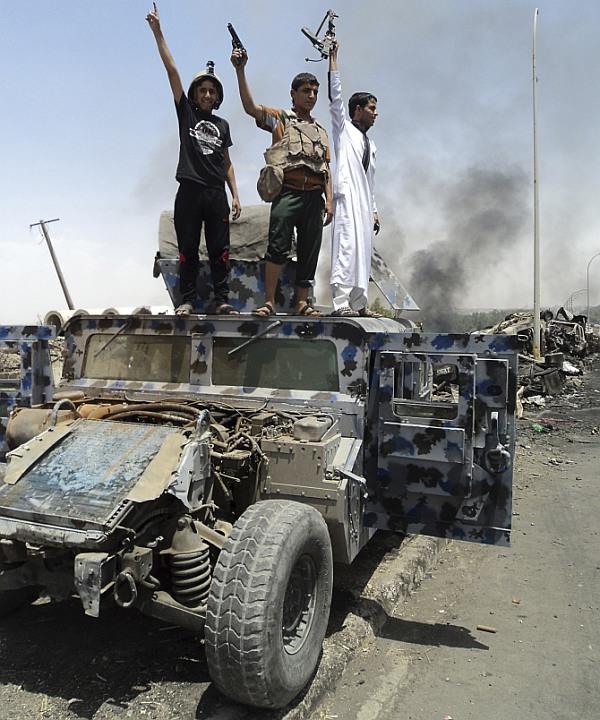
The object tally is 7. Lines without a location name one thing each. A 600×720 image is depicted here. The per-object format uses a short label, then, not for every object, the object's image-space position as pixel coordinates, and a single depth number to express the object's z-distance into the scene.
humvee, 2.90
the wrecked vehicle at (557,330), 21.19
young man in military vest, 5.07
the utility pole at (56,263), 26.66
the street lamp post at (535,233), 18.84
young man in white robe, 5.34
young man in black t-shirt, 5.08
